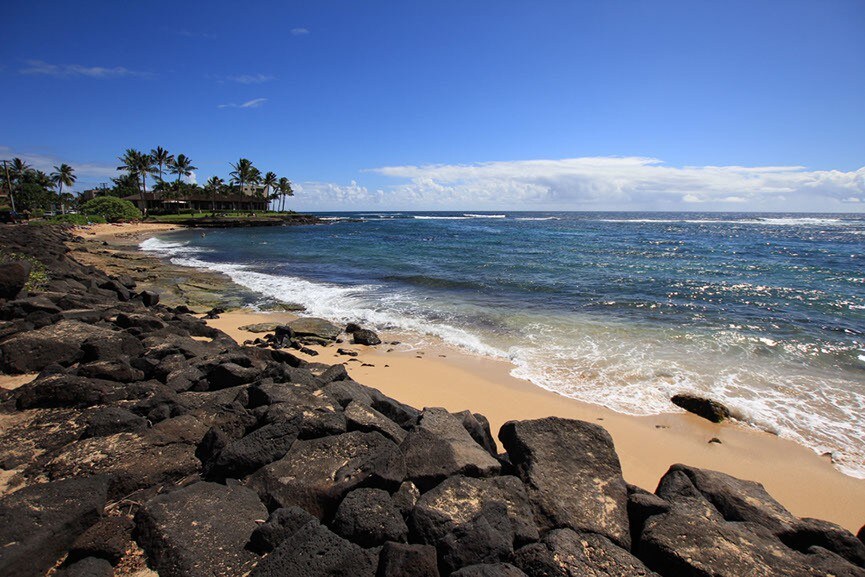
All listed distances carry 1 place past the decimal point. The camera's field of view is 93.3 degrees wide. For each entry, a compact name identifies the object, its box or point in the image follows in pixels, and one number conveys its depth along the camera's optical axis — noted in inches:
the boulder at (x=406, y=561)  121.6
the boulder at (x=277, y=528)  133.0
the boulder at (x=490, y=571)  120.1
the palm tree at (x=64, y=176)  3722.9
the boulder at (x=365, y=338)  479.8
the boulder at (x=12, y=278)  358.6
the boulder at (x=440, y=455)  167.0
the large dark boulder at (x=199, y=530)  126.8
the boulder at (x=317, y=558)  121.0
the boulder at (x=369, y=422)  197.5
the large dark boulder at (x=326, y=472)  154.4
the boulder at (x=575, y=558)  129.5
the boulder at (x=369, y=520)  138.6
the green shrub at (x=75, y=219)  2179.9
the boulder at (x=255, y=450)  168.7
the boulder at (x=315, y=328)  492.1
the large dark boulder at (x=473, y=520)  133.4
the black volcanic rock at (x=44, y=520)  119.5
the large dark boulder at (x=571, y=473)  157.0
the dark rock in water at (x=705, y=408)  314.6
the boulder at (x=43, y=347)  255.4
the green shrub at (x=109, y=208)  2600.9
